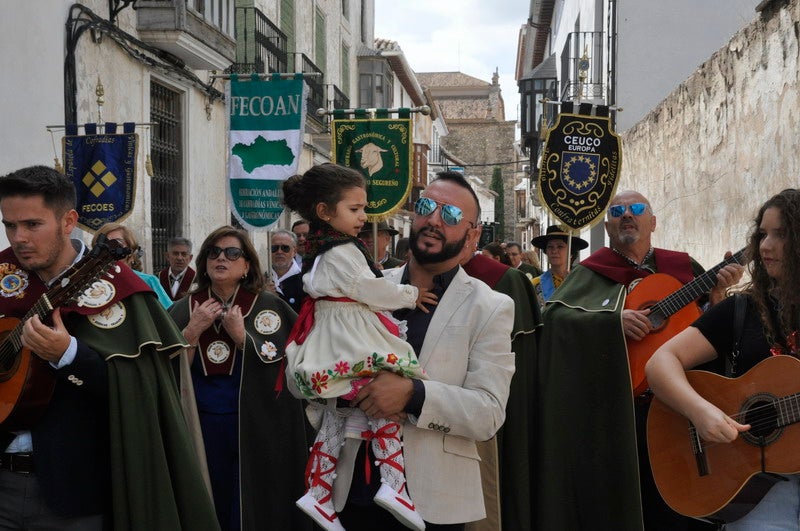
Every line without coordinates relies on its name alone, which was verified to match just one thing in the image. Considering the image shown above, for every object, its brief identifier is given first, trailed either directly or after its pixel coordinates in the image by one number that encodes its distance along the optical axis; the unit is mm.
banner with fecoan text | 8617
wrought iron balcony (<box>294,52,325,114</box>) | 19072
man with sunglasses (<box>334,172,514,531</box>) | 3037
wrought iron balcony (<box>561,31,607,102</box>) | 16844
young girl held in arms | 3023
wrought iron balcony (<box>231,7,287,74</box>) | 15500
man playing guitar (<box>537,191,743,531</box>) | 5070
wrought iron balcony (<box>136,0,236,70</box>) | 11398
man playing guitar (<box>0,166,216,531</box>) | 3338
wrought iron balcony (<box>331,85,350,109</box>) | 23092
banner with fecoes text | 8445
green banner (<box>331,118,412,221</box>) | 8984
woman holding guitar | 3287
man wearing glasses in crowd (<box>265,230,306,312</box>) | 7844
